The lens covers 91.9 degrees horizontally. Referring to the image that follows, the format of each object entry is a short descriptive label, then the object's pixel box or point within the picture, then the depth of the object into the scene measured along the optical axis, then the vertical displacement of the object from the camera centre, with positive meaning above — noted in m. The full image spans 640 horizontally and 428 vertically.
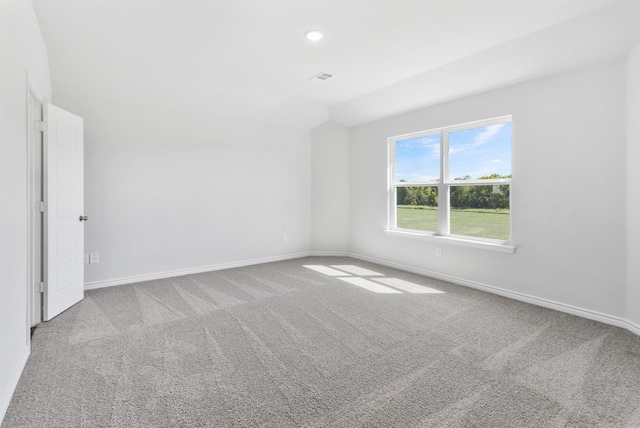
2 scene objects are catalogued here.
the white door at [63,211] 2.87 +0.02
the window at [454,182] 3.70 +0.42
